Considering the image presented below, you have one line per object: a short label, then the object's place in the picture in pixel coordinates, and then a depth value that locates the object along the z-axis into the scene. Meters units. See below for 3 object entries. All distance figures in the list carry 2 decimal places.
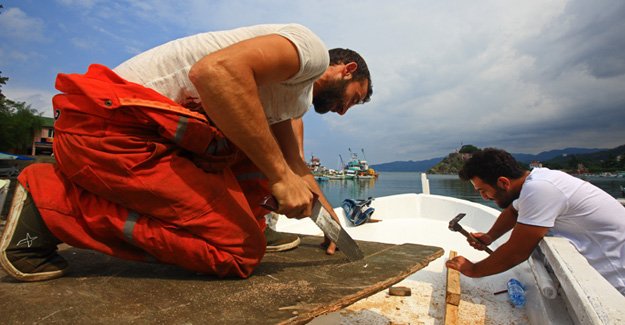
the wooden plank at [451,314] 2.00
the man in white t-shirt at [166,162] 1.29
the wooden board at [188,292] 1.11
